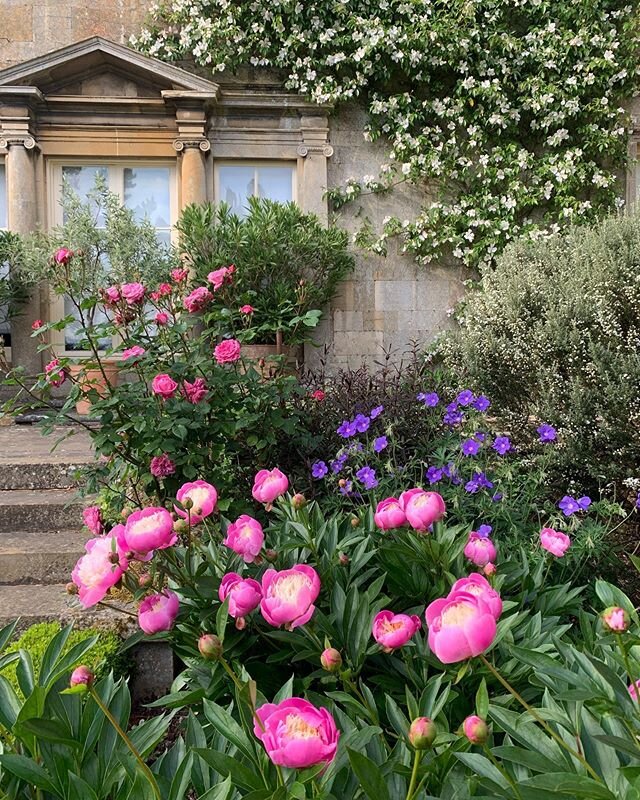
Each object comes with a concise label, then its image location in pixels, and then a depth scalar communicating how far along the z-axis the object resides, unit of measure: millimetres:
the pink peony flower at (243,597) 1087
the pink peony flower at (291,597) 1002
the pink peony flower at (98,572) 1024
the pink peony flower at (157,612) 1099
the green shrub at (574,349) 3223
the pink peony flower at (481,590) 899
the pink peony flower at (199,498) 1307
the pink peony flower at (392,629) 1007
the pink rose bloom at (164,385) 2244
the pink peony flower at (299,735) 710
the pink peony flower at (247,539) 1272
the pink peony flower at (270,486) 1448
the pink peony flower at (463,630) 809
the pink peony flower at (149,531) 1073
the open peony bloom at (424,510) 1285
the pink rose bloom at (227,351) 2434
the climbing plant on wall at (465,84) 6070
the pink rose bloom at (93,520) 1612
